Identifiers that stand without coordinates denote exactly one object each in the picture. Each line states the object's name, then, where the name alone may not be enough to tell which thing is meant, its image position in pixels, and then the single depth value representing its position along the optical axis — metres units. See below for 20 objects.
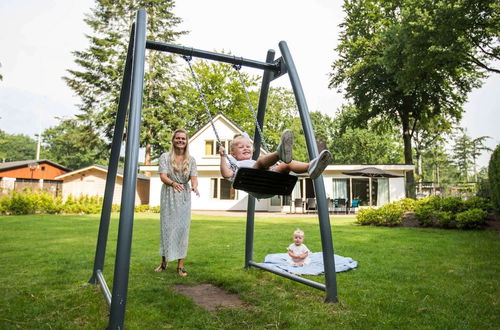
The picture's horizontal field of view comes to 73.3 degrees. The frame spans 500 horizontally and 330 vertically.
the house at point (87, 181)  29.28
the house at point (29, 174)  32.28
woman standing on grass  4.66
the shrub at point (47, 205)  18.66
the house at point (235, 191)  24.20
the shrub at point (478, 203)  11.02
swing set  2.51
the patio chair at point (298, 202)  22.60
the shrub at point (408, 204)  15.42
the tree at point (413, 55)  16.14
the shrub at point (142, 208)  22.20
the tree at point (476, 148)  65.68
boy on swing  3.23
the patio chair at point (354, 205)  21.94
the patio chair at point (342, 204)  20.58
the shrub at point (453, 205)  11.28
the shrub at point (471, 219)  10.30
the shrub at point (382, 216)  12.45
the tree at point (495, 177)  10.05
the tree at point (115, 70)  32.56
